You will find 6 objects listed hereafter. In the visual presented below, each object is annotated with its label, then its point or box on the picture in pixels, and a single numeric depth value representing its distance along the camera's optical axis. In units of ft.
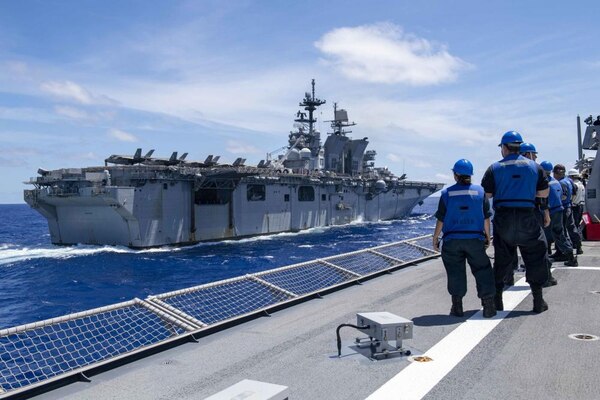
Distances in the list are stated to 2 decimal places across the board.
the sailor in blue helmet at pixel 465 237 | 14.78
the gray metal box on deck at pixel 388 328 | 11.01
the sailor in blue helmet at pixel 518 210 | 15.01
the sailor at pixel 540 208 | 16.17
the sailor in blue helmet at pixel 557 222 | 23.24
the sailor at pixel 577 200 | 28.19
